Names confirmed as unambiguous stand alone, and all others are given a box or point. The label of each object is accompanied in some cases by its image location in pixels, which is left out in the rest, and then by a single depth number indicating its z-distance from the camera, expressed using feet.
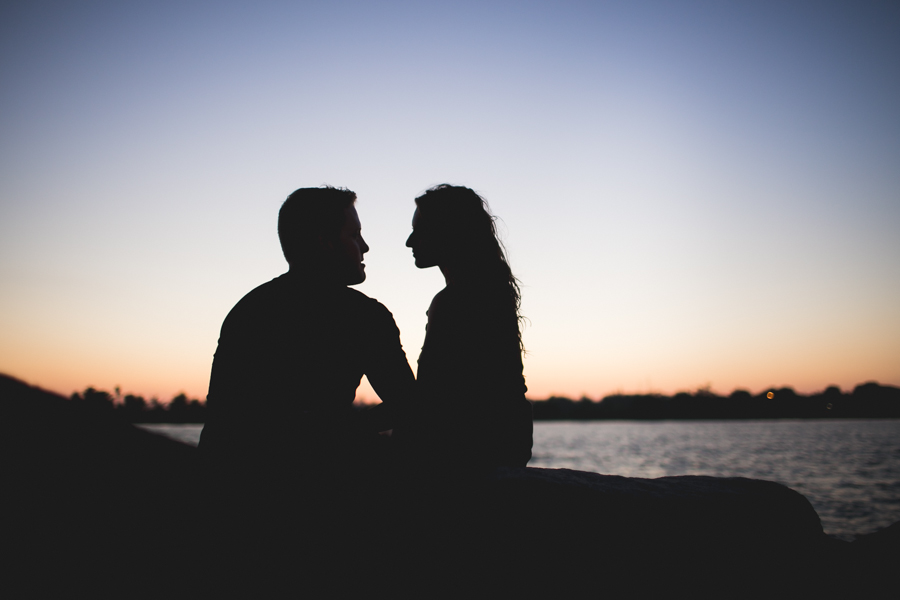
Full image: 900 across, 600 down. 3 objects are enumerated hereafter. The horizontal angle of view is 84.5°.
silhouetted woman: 8.80
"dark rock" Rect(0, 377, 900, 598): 6.49
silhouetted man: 6.73
